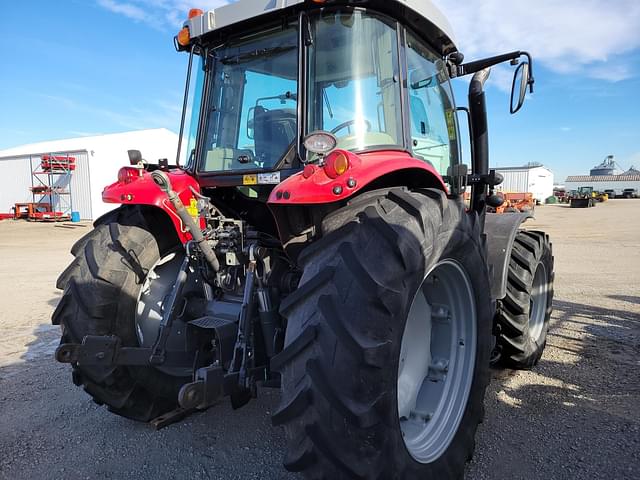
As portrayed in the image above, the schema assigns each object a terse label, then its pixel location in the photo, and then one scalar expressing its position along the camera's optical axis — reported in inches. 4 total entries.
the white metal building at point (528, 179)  2068.2
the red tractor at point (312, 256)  68.5
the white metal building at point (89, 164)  936.3
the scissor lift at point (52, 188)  922.7
